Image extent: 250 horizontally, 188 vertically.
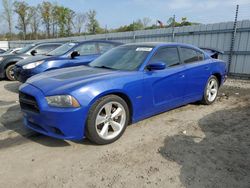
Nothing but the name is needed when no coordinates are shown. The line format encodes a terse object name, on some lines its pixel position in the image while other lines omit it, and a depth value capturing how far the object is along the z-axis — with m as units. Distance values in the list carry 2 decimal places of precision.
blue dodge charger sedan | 3.18
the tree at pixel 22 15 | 42.62
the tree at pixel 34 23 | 44.47
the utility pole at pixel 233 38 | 9.14
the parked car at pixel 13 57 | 9.08
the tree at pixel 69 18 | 43.38
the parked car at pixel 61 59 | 6.76
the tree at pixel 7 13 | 39.75
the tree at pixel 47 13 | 44.66
